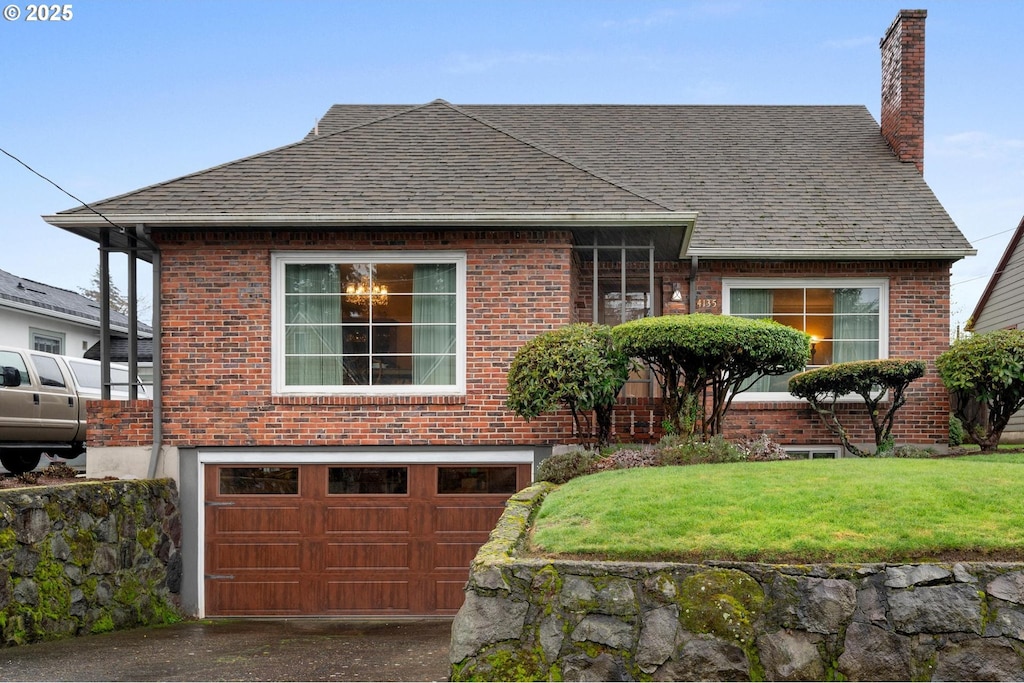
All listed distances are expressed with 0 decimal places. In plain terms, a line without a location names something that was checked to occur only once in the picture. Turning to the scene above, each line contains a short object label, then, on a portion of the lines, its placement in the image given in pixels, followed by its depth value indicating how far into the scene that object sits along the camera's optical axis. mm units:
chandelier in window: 11125
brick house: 10844
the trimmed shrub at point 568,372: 9562
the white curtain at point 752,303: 12914
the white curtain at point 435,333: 11047
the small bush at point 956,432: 12369
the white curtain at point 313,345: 11062
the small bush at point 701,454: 9422
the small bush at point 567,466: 9508
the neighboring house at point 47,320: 19016
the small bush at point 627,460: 9461
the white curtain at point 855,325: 12844
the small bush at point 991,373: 10344
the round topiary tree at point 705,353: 9336
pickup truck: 12273
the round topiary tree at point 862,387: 10961
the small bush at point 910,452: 10945
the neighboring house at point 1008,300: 17641
